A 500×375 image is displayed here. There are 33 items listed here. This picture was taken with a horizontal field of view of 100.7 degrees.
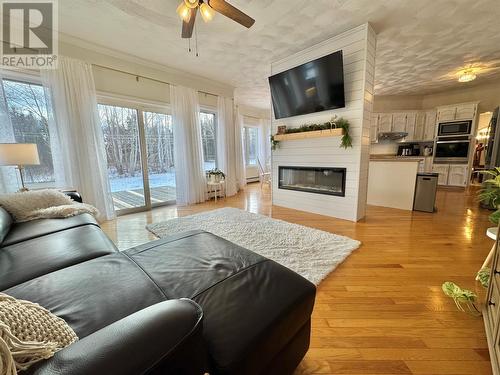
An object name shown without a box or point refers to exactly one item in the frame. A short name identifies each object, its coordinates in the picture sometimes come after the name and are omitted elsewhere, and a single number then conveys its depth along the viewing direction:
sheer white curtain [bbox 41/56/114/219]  2.86
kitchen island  3.64
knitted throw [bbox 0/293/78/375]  0.42
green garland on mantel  3.05
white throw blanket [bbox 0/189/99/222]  1.94
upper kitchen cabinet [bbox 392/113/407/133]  6.05
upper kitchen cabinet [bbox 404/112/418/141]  6.00
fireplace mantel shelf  3.11
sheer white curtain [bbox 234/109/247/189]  5.58
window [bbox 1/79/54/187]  2.71
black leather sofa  0.49
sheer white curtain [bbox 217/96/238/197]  5.00
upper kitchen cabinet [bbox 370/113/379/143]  6.21
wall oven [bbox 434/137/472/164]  5.33
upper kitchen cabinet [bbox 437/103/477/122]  5.25
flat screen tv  2.99
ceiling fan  1.89
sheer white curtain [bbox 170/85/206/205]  4.15
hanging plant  1.24
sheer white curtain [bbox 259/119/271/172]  7.73
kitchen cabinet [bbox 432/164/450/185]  5.68
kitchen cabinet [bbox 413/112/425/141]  5.97
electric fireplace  3.40
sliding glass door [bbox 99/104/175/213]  3.64
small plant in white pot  4.81
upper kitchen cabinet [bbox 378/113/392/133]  6.14
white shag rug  1.99
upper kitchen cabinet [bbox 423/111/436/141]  5.84
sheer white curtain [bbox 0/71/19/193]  2.52
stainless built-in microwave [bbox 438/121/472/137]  5.27
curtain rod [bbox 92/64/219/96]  3.30
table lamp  2.16
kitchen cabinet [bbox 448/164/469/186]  5.43
